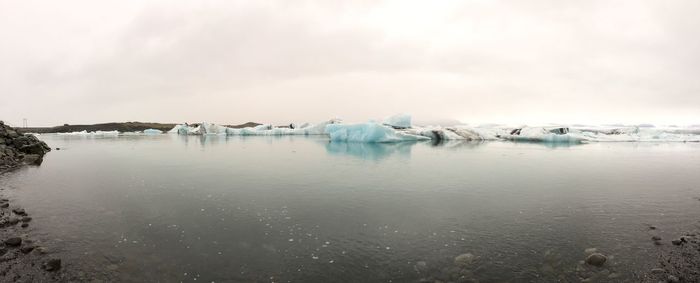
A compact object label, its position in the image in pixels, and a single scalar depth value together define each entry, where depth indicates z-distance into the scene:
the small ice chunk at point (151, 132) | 88.59
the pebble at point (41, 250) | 6.41
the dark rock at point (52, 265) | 5.75
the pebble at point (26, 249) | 6.41
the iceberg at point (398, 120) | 47.47
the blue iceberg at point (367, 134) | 38.53
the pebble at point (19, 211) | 8.92
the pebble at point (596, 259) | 6.02
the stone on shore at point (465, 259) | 5.96
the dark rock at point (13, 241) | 6.72
